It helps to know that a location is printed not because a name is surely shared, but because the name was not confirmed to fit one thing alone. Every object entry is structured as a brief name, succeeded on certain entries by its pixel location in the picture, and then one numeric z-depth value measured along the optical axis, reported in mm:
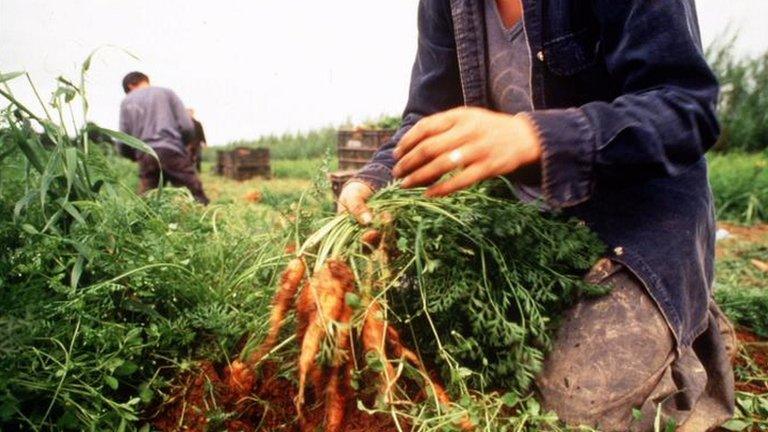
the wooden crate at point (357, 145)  7930
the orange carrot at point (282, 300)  1267
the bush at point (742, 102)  9680
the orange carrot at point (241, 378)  1266
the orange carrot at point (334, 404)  1171
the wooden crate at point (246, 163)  13164
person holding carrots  1053
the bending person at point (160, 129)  6195
